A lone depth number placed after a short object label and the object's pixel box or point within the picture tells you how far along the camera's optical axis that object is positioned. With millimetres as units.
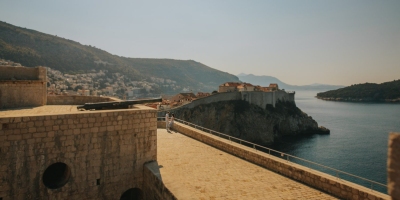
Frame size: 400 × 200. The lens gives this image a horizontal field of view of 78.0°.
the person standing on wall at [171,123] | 18156
